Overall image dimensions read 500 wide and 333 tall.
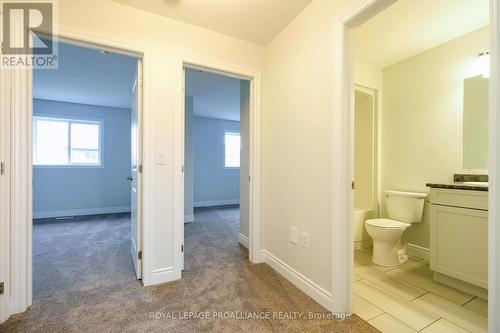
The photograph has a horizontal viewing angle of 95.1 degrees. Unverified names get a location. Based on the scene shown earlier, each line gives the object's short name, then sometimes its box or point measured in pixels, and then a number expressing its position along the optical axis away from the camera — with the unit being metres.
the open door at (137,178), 1.98
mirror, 2.11
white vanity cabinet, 1.75
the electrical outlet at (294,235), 1.98
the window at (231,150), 6.38
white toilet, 2.32
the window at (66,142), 4.48
